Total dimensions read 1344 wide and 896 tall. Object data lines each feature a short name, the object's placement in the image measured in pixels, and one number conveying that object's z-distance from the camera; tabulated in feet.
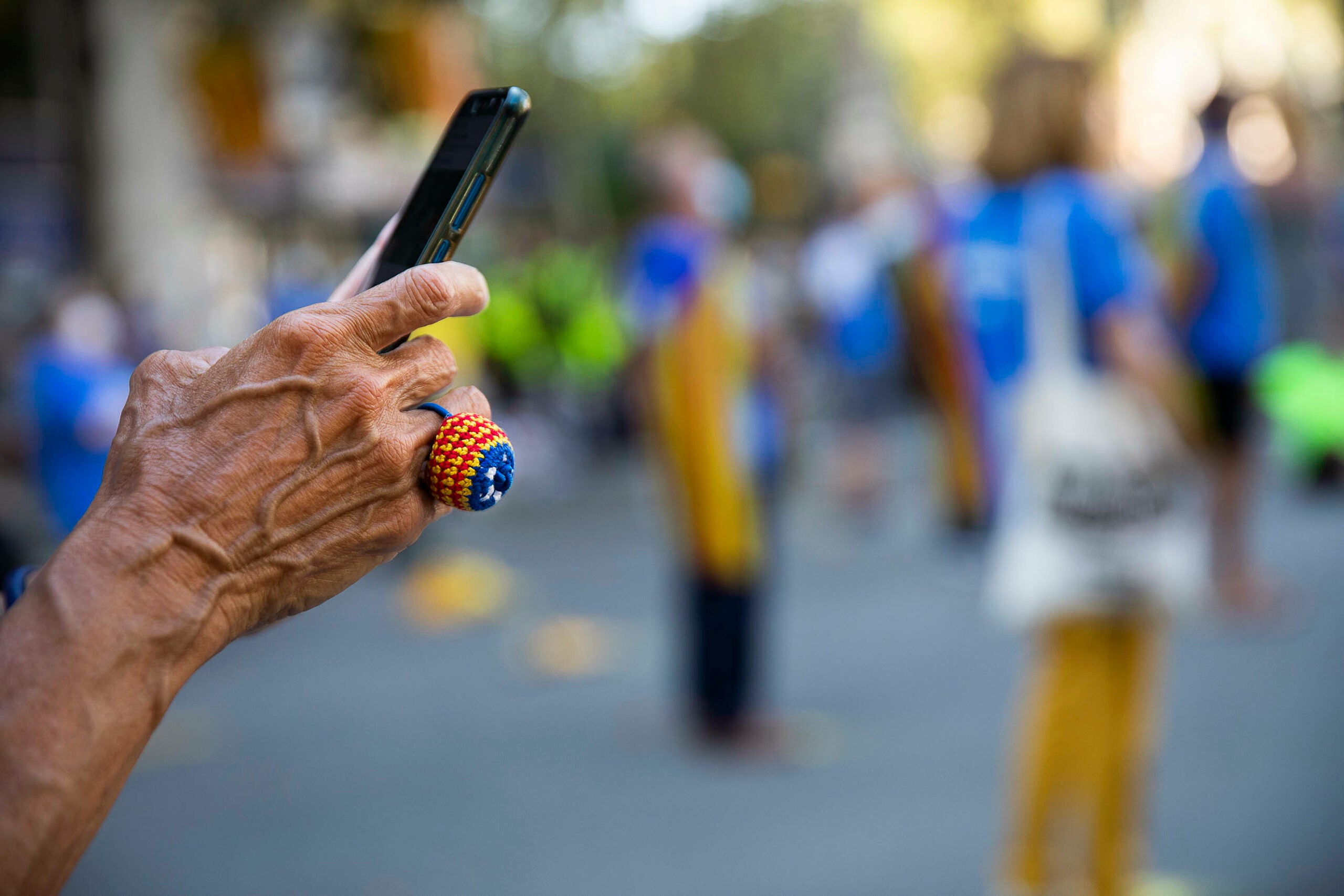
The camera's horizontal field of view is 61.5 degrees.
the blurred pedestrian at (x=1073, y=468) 8.14
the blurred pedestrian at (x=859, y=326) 25.39
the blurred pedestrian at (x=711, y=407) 13.09
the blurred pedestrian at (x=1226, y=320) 16.39
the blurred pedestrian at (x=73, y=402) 15.57
